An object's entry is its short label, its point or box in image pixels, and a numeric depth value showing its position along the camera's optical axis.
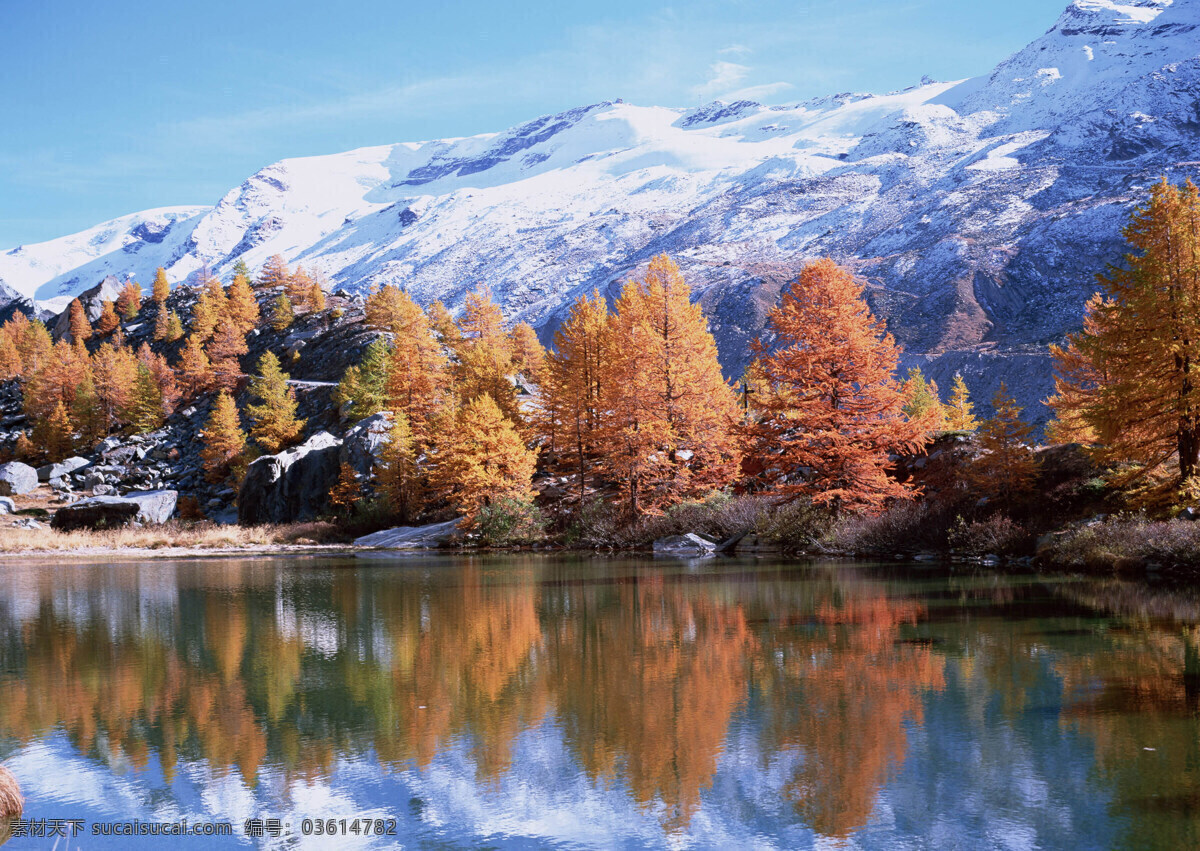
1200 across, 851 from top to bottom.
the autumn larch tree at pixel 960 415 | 58.96
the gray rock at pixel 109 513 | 55.51
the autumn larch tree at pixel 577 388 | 44.44
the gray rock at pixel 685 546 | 34.31
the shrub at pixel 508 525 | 42.28
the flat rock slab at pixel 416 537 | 44.66
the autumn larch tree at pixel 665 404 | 38.34
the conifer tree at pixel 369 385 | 62.56
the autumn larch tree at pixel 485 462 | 42.88
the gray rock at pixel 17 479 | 70.62
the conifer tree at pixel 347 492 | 53.25
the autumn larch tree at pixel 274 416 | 68.81
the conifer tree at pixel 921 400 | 59.28
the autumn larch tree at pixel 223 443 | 70.06
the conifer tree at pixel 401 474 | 50.22
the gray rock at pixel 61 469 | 76.75
